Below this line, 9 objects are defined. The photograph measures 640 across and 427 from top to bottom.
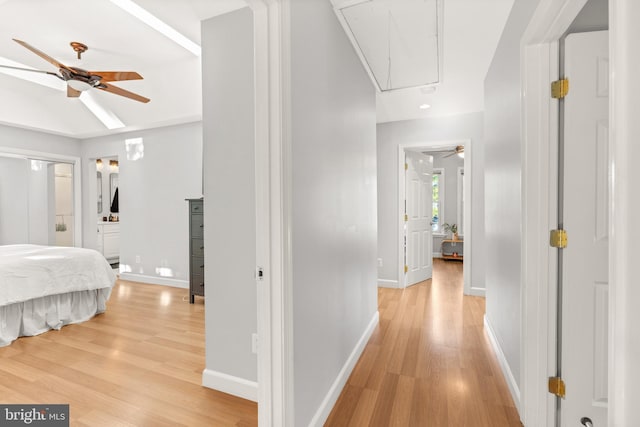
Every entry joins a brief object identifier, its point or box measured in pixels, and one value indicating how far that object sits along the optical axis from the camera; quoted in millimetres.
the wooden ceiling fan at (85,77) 2670
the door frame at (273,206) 1359
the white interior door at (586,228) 1521
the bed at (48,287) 2855
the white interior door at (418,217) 4820
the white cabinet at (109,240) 6516
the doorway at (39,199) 4945
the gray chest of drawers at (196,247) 3867
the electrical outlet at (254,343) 1975
